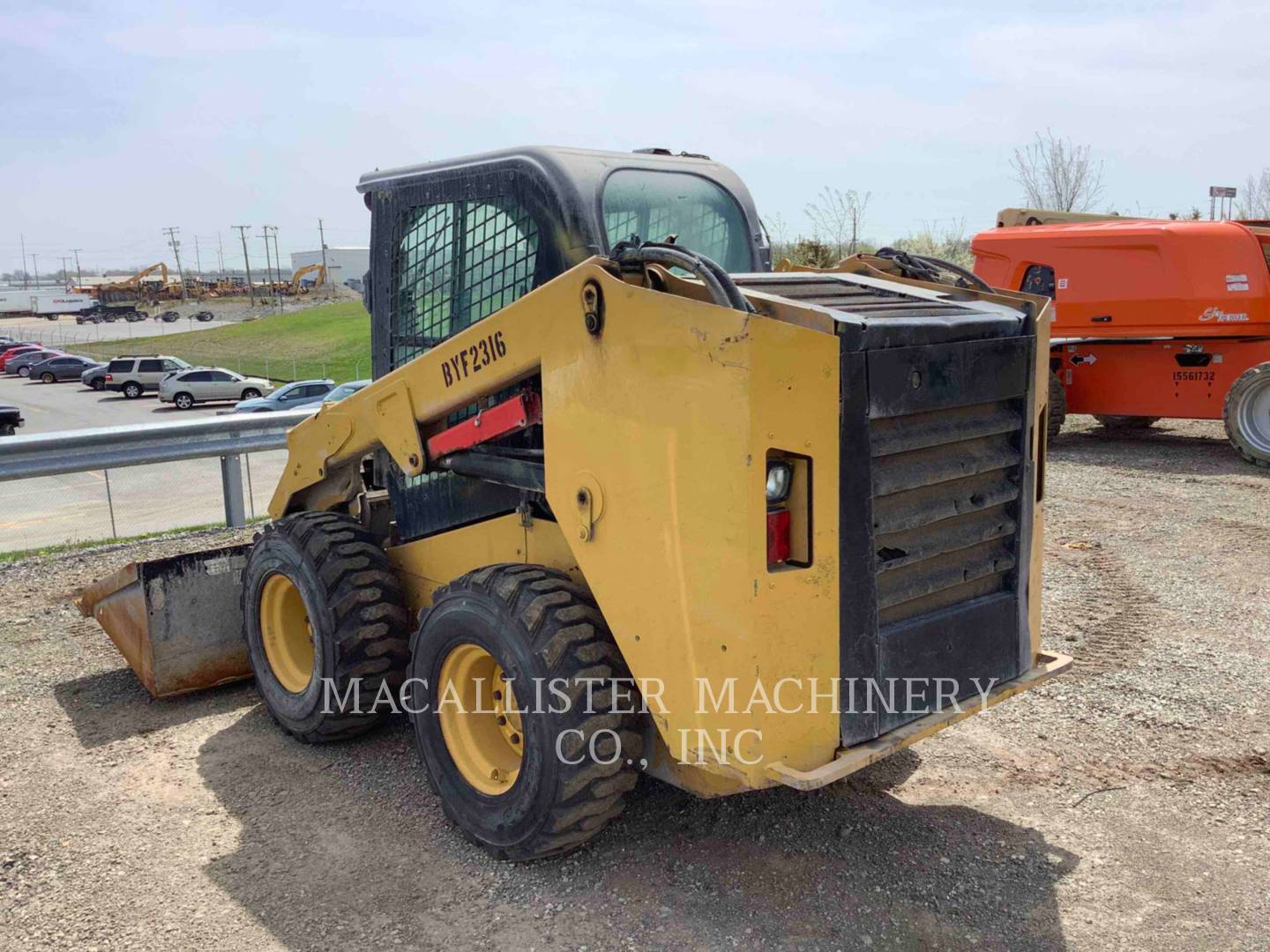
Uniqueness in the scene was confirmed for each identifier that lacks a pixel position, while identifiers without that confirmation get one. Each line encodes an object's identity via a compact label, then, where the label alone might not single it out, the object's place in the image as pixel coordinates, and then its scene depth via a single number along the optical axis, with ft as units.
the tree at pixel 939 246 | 92.22
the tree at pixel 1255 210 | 113.33
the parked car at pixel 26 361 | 165.78
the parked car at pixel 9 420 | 78.58
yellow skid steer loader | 10.45
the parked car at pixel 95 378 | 143.23
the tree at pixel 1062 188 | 105.29
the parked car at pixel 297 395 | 91.56
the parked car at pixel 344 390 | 73.20
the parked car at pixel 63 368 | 156.15
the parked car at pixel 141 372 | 132.87
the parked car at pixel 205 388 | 119.14
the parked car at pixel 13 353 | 174.11
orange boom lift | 37.22
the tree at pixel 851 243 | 78.64
